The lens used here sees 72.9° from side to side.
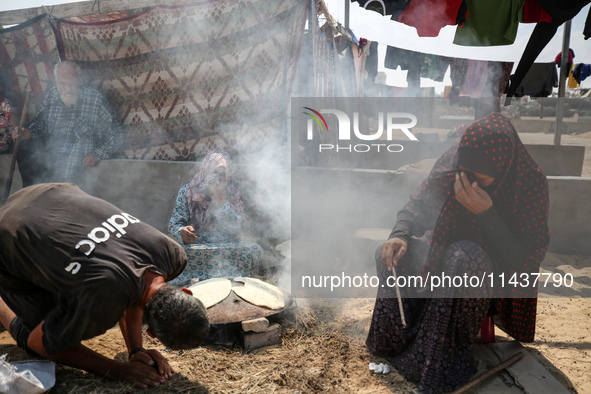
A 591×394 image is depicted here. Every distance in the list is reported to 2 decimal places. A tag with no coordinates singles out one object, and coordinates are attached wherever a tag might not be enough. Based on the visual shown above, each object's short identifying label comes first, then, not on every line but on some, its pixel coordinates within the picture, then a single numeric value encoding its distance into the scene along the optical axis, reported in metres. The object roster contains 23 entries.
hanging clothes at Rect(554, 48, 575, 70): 7.38
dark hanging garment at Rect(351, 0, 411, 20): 4.99
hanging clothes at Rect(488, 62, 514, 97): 6.79
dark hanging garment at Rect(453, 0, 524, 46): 4.82
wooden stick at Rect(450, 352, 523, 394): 2.54
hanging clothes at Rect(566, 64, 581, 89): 9.38
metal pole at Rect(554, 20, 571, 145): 6.02
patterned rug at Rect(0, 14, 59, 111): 6.49
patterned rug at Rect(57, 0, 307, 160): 5.29
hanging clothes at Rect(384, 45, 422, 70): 7.64
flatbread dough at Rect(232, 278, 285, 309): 3.29
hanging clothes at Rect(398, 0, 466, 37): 4.93
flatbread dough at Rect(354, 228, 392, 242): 4.97
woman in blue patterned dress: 4.24
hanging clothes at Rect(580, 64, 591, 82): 9.15
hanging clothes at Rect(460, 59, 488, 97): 7.15
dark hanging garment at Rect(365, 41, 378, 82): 8.19
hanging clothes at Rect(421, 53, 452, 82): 7.41
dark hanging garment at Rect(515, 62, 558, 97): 7.53
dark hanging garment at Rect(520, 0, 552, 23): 4.72
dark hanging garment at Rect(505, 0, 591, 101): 4.38
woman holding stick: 2.58
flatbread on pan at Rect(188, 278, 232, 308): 3.24
